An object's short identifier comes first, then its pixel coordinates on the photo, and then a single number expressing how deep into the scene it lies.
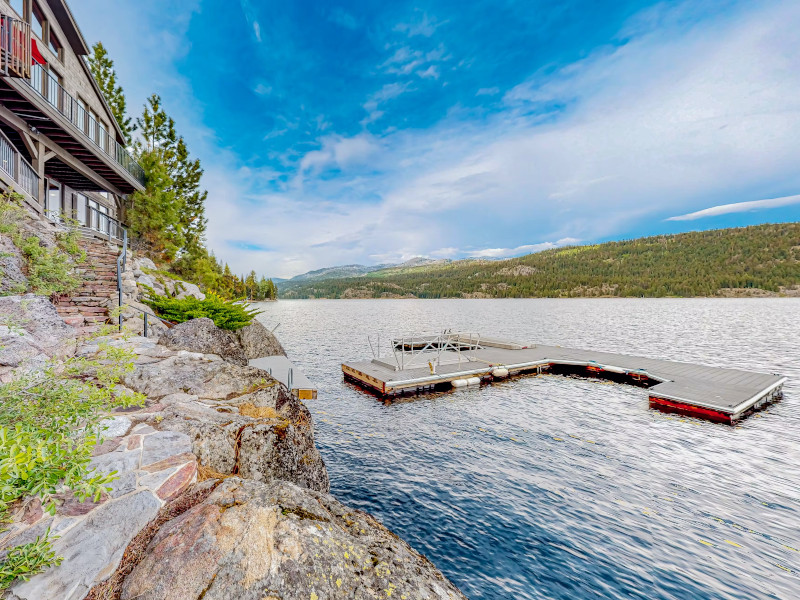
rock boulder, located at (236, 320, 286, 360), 17.84
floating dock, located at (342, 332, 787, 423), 16.09
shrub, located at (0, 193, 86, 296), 9.44
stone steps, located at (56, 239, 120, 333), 9.90
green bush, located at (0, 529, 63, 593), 2.68
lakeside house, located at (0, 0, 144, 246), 13.13
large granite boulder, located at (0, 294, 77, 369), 5.72
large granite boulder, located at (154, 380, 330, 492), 5.10
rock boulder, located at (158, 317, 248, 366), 11.90
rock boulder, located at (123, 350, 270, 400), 6.52
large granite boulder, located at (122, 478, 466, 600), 3.04
